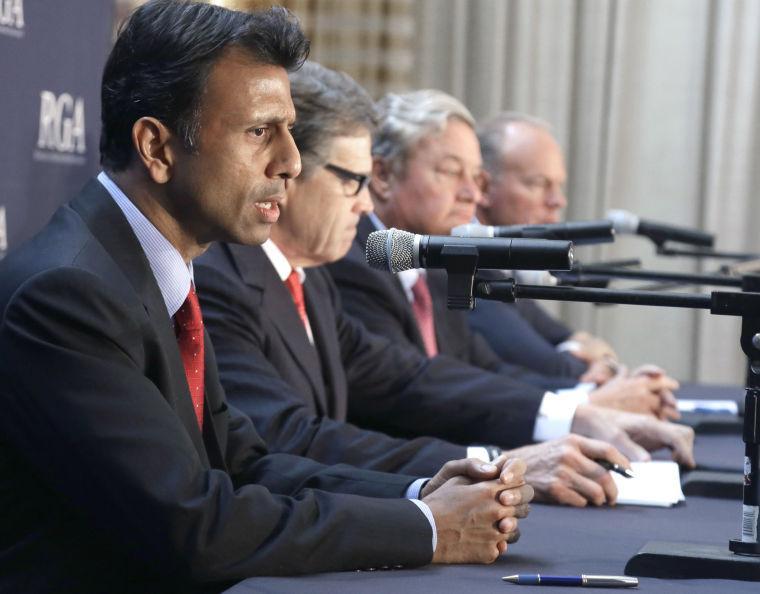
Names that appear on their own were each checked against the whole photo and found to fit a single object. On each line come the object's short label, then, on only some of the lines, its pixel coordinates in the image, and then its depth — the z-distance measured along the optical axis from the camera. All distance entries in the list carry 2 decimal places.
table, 3.15
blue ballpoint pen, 3.21
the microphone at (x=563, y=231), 4.54
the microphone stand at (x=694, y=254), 6.20
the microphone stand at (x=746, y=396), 3.29
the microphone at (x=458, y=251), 3.18
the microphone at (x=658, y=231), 5.79
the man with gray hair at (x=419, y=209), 6.87
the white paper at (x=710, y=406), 6.89
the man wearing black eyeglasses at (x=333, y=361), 4.76
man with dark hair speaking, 3.10
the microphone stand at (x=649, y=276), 5.30
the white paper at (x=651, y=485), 4.55
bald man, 9.48
